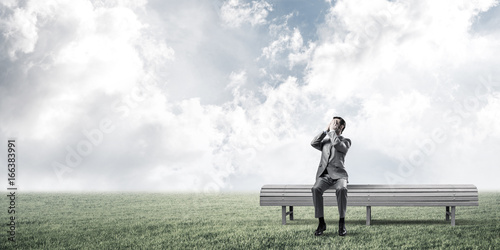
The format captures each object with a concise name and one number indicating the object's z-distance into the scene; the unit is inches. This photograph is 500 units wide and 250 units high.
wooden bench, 334.0
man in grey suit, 296.8
